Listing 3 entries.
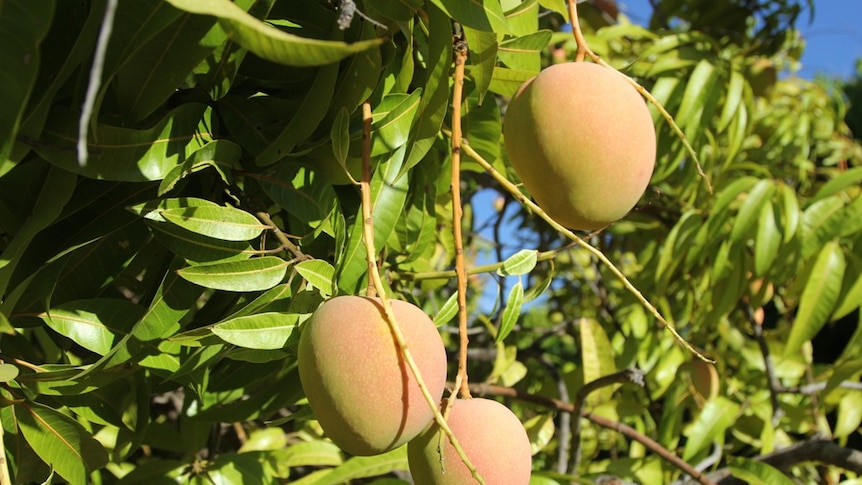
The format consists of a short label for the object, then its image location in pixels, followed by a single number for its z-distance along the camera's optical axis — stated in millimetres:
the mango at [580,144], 634
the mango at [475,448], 636
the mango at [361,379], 581
